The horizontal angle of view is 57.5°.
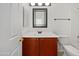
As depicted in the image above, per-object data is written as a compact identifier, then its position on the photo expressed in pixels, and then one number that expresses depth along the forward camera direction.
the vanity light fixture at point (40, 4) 1.38
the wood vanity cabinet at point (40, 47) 1.16
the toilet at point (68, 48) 1.15
